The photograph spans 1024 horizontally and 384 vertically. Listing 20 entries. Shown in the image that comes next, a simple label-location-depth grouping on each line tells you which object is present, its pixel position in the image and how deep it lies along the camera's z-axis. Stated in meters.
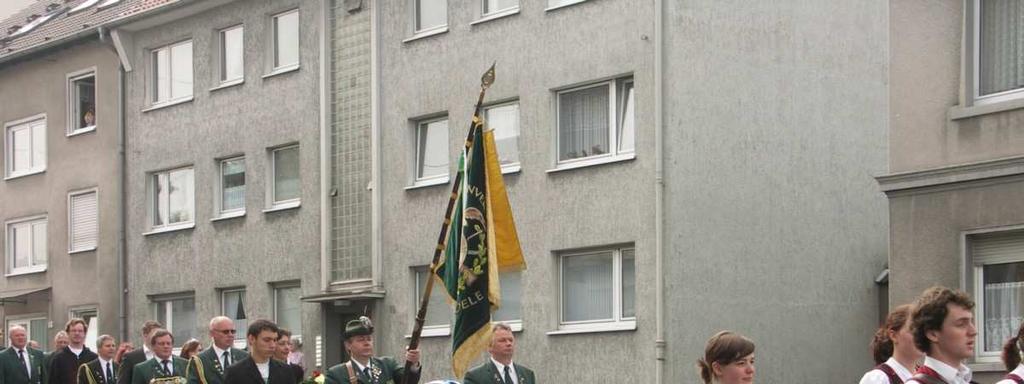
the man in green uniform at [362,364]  13.45
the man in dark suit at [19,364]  22.94
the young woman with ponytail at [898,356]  8.77
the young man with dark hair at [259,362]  14.37
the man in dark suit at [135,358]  19.13
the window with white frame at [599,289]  26.72
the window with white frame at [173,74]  36.53
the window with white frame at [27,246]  40.41
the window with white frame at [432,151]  30.27
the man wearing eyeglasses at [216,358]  15.71
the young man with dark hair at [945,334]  7.60
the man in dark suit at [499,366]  14.78
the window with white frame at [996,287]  19.25
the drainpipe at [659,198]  25.80
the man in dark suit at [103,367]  21.02
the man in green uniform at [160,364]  17.11
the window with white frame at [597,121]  26.97
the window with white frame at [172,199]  36.44
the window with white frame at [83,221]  38.62
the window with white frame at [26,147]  40.62
